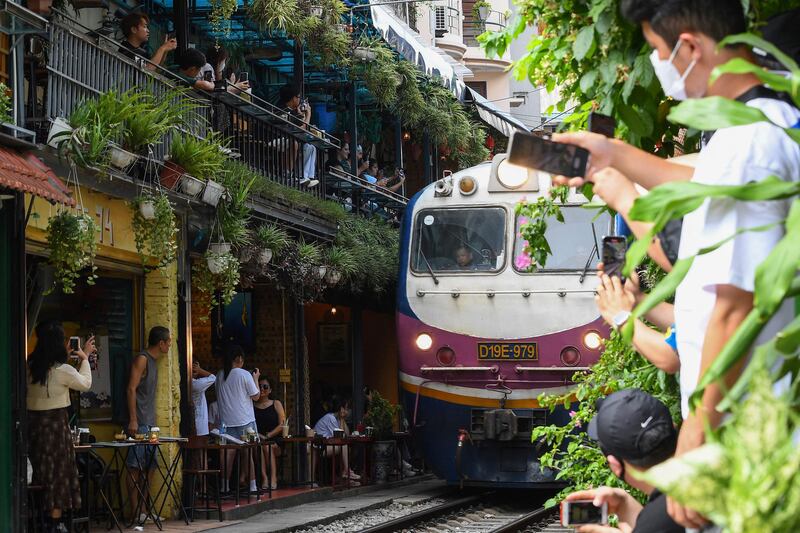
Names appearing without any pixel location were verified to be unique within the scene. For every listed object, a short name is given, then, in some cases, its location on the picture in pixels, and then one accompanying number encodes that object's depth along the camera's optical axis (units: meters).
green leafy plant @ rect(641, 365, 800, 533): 1.70
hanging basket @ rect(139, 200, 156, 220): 11.93
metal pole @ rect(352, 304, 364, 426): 21.41
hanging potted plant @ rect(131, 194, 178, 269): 11.96
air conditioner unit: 41.12
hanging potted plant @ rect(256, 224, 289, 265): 15.18
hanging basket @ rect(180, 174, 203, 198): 12.62
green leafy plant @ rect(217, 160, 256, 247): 13.80
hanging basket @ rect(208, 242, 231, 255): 13.69
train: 14.40
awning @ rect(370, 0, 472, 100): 20.08
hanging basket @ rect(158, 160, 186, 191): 12.59
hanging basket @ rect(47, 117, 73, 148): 10.59
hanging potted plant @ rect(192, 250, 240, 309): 13.67
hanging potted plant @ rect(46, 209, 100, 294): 10.58
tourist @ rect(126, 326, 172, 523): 12.62
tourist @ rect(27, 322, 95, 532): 10.72
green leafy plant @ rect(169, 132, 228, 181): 12.71
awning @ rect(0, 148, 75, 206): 9.30
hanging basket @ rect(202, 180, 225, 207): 13.11
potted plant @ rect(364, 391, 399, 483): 18.56
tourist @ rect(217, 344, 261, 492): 15.12
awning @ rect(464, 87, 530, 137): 26.30
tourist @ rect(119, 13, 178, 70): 13.09
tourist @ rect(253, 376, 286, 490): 16.44
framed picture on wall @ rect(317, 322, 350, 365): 23.20
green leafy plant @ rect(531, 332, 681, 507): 5.19
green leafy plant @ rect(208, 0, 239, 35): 14.08
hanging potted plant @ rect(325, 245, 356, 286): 17.27
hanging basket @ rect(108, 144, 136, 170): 11.16
